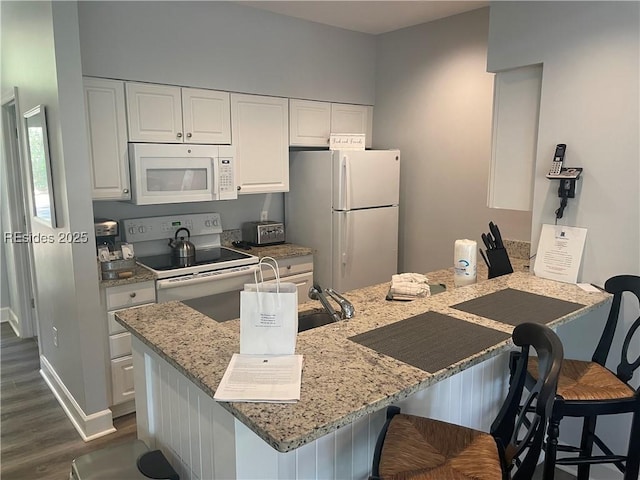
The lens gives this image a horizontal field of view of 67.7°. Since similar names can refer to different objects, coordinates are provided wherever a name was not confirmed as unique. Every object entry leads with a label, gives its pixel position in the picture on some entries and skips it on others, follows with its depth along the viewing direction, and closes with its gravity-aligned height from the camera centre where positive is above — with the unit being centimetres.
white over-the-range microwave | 305 -3
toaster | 387 -52
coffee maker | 301 -40
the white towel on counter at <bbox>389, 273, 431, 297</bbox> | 220 -54
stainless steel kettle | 325 -55
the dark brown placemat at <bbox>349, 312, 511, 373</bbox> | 144 -56
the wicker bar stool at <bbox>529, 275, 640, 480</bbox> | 174 -83
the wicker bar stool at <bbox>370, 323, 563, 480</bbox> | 125 -82
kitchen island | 117 -57
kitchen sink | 217 -69
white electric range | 306 -63
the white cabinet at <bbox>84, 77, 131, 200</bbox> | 287 +19
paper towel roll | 238 -47
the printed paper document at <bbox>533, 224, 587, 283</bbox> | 232 -41
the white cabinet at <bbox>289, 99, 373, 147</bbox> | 382 +40
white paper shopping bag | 136 -43
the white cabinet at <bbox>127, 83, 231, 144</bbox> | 305 +36
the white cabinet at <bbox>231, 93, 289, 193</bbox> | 352 +20
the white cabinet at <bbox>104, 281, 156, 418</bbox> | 284 -103
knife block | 251 -49
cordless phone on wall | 233 +5
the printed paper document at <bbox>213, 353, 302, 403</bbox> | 119 -56
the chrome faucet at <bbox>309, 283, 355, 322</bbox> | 188 -53
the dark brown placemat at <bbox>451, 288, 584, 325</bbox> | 183 -56
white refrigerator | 367 -34
